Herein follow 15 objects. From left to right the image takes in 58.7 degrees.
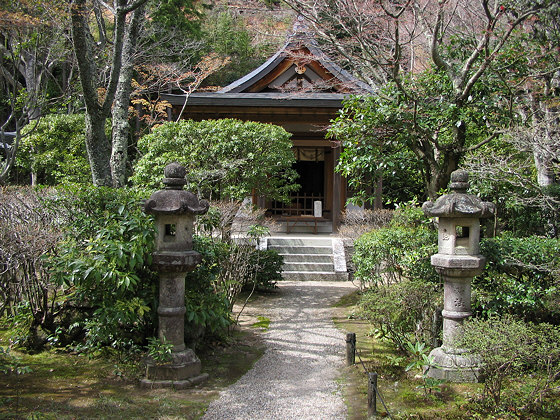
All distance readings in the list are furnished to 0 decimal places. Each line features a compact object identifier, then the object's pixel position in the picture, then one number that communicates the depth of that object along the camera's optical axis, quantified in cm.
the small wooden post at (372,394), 472
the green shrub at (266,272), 1056
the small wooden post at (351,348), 635
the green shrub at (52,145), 1611
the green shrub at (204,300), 612
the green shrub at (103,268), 555
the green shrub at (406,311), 627
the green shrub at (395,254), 708
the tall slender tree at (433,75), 700
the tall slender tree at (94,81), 750
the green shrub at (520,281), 597
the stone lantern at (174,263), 559
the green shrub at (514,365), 455
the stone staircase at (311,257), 1232
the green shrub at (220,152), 1044
